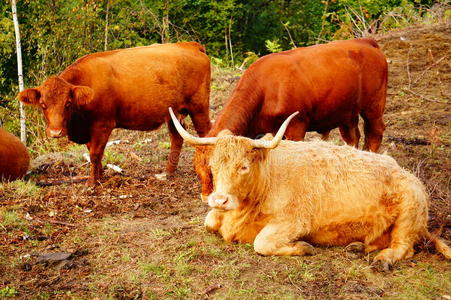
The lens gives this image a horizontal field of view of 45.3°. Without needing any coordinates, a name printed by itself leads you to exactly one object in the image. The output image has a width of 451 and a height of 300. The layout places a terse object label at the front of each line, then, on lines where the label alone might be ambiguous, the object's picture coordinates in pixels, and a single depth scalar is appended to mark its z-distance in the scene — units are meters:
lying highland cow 5.05
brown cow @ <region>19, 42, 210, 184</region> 7.47
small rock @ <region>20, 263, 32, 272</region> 4.87
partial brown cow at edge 8.09
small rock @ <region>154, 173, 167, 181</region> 8.38
